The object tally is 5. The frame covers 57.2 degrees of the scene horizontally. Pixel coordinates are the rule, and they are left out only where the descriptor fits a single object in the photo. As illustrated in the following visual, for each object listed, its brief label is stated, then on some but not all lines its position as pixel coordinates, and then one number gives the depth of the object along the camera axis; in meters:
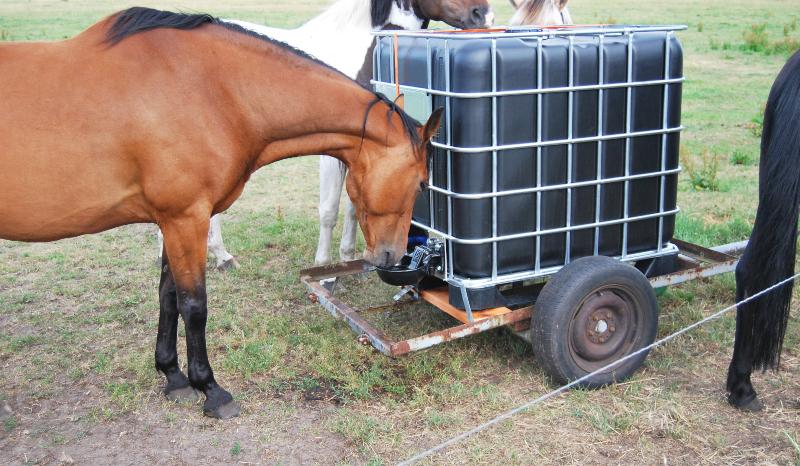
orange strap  3.58
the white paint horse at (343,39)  4.81
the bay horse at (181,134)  2.96
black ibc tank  3.28
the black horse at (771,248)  3.03
